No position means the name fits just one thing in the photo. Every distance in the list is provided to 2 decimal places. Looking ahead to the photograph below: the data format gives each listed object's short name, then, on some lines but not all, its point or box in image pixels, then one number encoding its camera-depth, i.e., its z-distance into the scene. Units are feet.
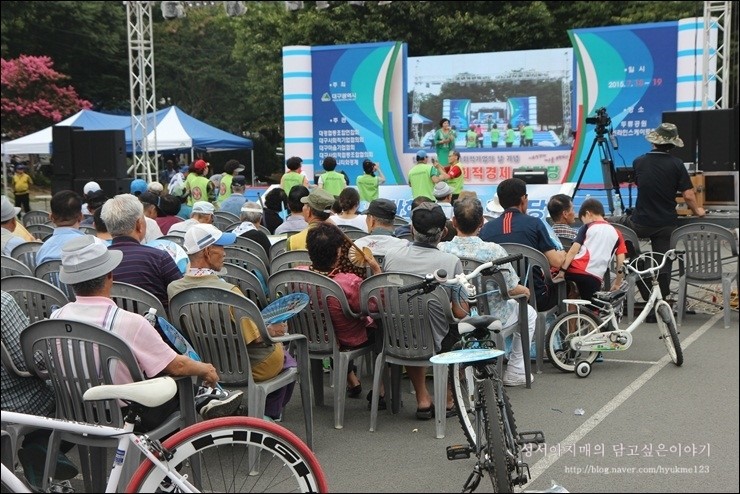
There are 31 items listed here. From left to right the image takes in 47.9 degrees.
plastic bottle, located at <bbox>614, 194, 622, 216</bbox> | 45.09
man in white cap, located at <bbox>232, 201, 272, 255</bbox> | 23.29
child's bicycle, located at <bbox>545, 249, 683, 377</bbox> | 19.62
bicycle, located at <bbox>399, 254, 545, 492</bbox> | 10.79
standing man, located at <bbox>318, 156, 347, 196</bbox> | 43.36
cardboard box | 28.60
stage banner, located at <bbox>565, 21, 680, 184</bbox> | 55.93
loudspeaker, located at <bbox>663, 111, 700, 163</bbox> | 34.47
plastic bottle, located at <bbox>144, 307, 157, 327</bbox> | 11.43
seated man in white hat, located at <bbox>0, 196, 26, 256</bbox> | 20.38
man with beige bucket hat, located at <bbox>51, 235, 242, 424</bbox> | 10.54
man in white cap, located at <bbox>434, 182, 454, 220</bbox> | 29.60
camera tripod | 36.06
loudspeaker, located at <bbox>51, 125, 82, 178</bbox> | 37.47
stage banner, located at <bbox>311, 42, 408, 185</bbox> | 64.64
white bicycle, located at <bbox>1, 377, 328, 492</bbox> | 8.61
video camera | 35.20
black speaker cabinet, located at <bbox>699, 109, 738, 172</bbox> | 33.45
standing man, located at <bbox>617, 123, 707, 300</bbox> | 25.93
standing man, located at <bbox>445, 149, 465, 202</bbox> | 45.29
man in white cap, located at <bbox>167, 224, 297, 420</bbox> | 13.74
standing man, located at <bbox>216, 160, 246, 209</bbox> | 38.18
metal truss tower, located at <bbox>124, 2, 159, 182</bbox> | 52.44
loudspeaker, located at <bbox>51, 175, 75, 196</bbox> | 37.86
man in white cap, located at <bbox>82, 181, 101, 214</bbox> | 33.45
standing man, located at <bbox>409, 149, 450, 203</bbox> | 42.70
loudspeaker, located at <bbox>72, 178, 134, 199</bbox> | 36.60
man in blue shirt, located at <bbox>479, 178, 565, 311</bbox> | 20.03
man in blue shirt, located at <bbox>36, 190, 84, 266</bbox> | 19.81
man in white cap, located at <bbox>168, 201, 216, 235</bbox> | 21.86
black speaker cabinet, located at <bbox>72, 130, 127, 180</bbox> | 36.73
